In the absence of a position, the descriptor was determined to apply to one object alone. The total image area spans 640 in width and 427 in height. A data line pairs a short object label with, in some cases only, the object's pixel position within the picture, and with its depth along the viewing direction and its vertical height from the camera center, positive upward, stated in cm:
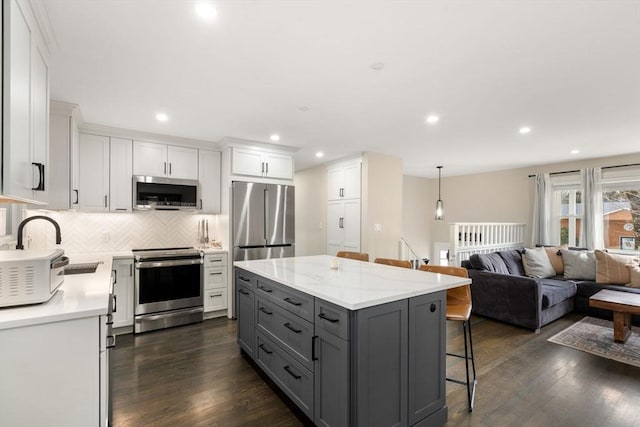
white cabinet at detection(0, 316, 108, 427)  126 -73
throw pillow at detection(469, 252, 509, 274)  429 -72
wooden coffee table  318 -100
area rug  303 -143
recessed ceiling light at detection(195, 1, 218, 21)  161 +112
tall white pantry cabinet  520 +13
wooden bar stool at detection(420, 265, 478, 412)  217 -71
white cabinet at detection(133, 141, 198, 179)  398 +72
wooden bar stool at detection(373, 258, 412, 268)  293 -51
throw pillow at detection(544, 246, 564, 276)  498 -76
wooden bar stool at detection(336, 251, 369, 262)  349 -51
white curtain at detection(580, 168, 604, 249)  527 +7
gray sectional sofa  371 -106
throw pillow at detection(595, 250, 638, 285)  425 -77
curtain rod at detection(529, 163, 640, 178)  497 +84
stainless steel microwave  389 +25
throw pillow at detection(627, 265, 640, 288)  409 -84
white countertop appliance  137 -32
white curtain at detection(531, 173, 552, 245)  585 +3
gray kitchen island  160 -80
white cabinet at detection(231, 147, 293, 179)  432 +75
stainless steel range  366 -98
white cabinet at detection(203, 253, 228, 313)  412 -98
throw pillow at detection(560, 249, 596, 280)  463 -79
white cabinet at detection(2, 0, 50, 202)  126 +52
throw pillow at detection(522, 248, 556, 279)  473 -81
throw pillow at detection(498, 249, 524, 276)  470 -75
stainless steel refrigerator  422 -11
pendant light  634 +8
